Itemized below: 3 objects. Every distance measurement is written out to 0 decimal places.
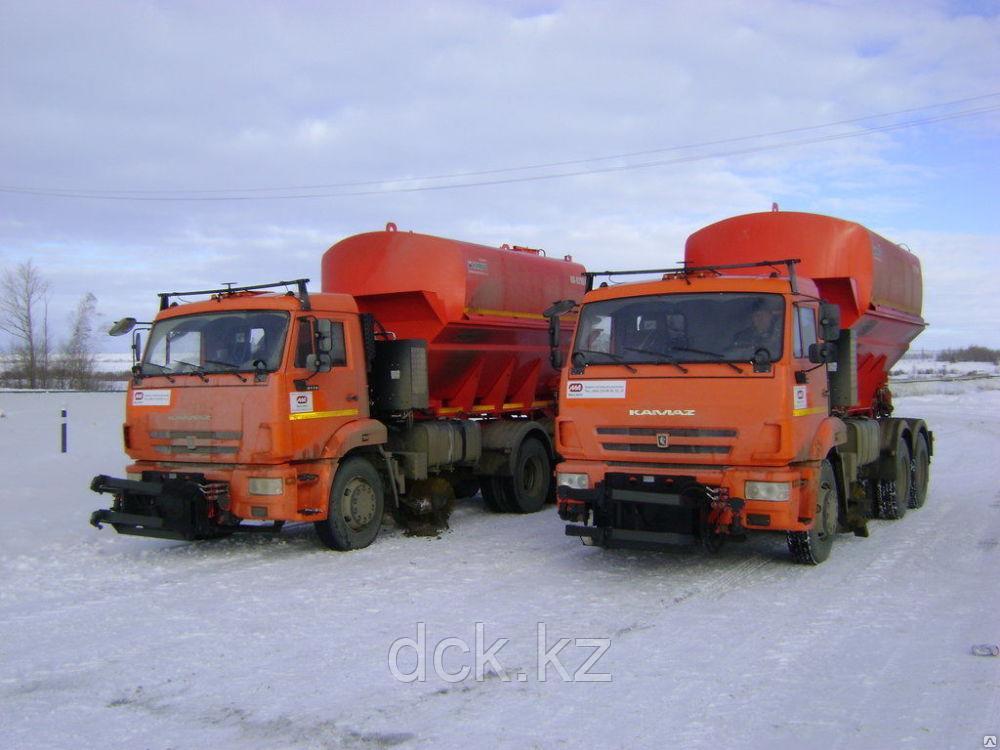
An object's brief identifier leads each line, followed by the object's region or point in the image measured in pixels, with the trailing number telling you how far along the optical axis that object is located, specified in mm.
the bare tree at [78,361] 55906
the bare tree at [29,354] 56812
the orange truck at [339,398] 8711
